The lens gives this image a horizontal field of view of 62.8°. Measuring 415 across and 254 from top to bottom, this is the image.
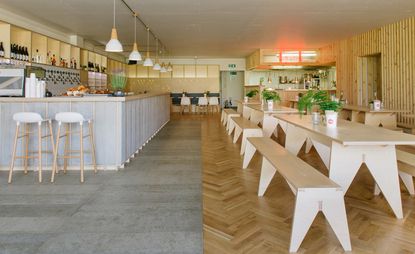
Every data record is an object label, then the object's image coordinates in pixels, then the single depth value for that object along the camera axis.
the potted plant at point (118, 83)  4.89
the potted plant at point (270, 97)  6.29
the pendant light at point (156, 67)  9.26
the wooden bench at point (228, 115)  8.38
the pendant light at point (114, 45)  4.55
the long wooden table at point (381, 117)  5.75
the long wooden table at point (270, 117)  5.89
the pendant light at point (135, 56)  5.98
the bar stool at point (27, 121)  3.98
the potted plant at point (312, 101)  3.75
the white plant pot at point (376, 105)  5.80
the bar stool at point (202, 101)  14.65
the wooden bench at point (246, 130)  5.45
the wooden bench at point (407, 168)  3.17
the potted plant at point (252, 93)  8.32
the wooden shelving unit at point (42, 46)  6.14
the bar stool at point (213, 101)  14.88
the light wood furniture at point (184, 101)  14.67
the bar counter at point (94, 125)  4.54
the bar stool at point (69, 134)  4.07
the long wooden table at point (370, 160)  2.81
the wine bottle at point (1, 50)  6.01
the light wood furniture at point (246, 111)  8.69
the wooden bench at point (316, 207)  2.19
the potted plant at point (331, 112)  3.42
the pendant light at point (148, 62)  7.69
